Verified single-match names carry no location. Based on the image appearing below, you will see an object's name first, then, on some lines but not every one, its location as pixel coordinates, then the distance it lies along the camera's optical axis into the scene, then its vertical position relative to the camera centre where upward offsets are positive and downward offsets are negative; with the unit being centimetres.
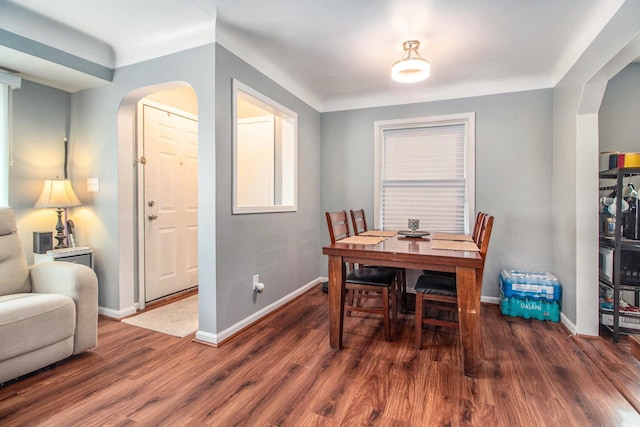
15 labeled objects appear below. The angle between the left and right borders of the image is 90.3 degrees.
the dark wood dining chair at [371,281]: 236 -55
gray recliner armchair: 177 -60
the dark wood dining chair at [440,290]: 202 -56
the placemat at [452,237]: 272 -25
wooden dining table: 192 -37
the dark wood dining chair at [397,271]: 289 -58
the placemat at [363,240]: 248 -25
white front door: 316 +8
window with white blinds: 353 +41
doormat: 260 -97
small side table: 262 -39
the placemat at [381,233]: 298 -23
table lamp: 271 +10
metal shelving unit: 232 -31
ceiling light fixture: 236 +107
